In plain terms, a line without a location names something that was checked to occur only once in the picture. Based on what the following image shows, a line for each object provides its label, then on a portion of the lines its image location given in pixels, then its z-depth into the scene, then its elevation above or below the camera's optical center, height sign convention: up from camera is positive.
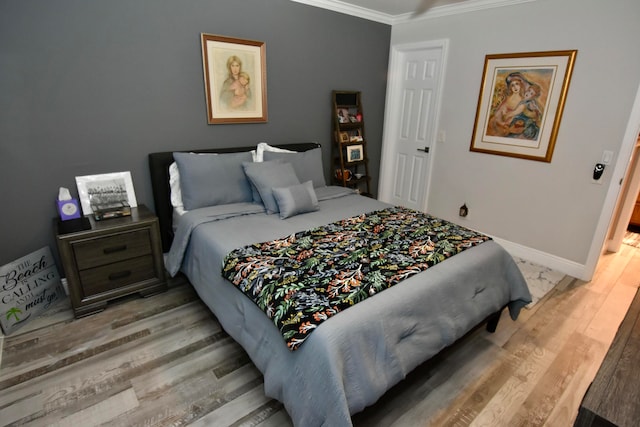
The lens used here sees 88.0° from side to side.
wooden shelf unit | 3.75 -0.32
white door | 3.75 -0.10
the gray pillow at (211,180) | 2.54 -0.55
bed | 1.33 -0.92
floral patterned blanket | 1.43 -0.78
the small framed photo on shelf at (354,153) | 3.89 -0.48
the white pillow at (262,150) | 2.96 -0.37
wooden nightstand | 2.14 -1.03
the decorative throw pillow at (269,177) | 2.55 -0.52
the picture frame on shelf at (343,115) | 3.80 -0.05
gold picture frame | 2.84 +0.12
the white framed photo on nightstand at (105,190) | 2.44 -0.63
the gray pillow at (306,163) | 2.96 -0.48
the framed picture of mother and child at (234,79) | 2.79 +0.24
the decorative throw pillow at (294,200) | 2.47 -0.66
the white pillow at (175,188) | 2.64 -0.63
